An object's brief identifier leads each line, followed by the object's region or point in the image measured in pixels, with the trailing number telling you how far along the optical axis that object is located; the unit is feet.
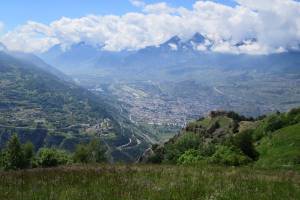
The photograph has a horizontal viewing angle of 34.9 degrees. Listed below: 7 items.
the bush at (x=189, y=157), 127.03
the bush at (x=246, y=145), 152.53
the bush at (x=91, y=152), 299.21
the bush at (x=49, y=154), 293.94
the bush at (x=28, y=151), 337.56
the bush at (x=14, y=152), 293.43
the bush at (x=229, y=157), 94.19
